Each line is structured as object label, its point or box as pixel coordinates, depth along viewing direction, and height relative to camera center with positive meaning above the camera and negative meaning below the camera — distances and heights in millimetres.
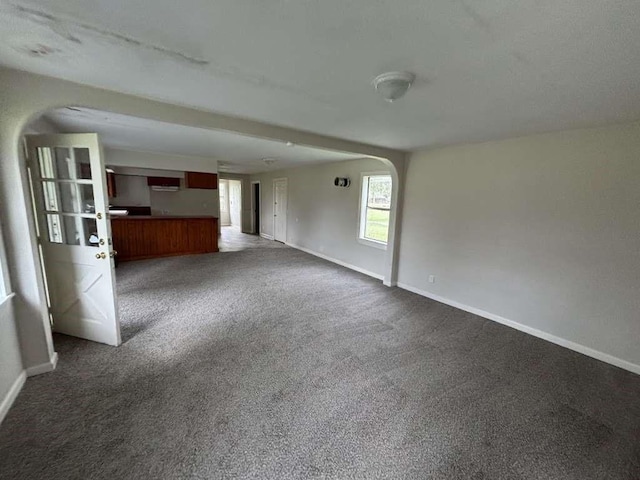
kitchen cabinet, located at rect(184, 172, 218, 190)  6617 +340
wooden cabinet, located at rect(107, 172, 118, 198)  6051 +151
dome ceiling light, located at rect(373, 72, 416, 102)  1623 +728
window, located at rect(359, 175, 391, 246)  5035 -191
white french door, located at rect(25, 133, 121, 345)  2271 -376
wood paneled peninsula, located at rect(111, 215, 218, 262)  5562 -979
